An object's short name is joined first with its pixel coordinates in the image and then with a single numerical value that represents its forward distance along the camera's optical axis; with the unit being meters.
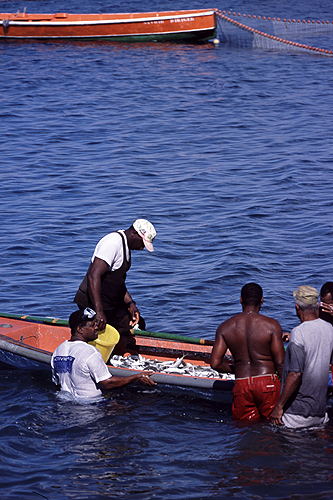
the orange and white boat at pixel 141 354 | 16.58
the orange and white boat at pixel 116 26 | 72.50
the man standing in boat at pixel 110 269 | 16.73
